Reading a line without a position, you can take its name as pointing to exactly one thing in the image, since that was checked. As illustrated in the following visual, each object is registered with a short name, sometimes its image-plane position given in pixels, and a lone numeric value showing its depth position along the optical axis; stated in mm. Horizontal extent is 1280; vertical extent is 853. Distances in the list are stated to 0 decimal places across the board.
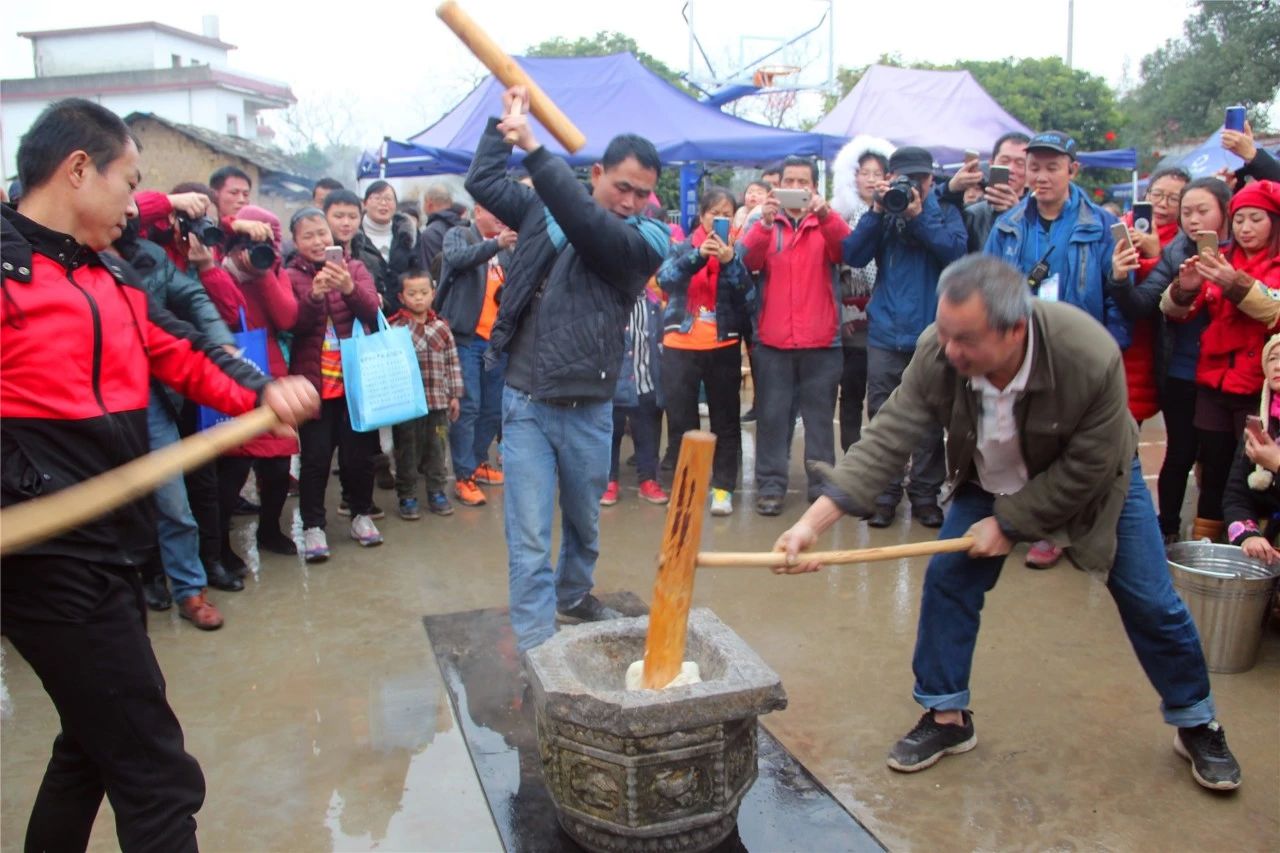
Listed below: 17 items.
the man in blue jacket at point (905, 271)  5137
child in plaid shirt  5699
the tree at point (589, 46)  25438
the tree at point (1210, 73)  15805
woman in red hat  4336
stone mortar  2443
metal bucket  3684
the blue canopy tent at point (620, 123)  9477
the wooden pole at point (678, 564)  2521
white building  29834
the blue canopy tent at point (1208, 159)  8562
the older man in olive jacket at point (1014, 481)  2729
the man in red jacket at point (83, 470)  2078
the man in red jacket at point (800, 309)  5598
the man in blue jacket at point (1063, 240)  4547
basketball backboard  14812
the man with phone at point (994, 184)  5133
